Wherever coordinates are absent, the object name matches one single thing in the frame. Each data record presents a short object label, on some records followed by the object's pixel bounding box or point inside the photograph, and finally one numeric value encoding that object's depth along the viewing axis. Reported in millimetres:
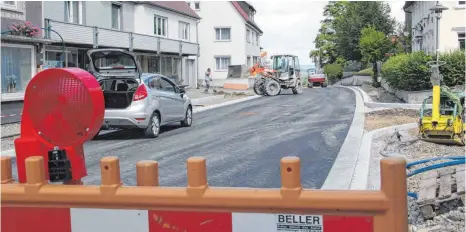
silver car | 12531
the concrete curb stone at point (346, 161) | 7160
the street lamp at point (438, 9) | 16888
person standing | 36031
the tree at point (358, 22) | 62375
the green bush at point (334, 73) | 68438
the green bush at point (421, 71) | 19844
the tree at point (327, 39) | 81000
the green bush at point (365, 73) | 55544
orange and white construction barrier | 2250
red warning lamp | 2756
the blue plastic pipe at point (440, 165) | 6859
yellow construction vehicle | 10531
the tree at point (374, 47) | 42041
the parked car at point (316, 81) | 55375
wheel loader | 34844
